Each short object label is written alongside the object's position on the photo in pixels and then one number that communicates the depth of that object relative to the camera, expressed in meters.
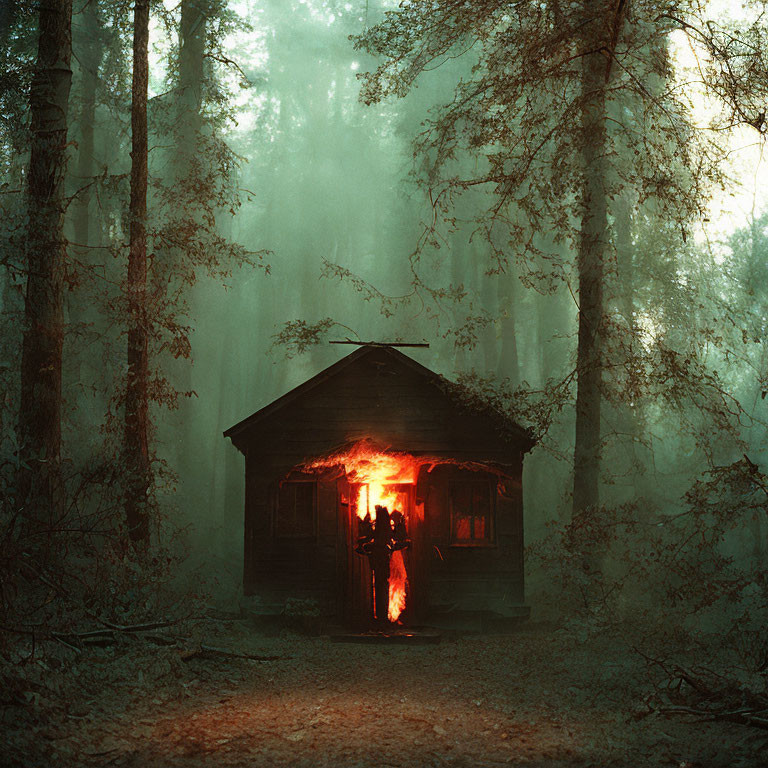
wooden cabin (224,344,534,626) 15.53
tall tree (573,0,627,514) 13.68
